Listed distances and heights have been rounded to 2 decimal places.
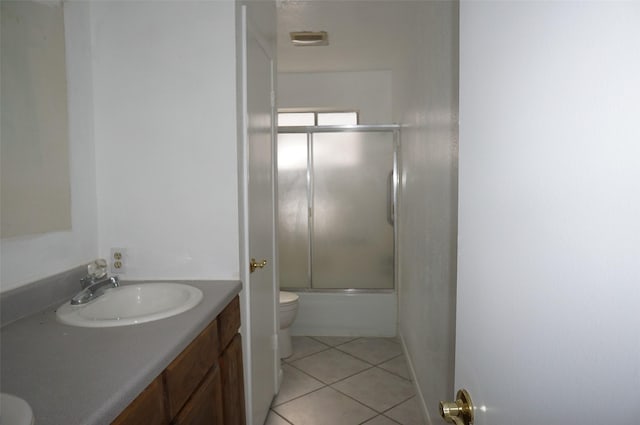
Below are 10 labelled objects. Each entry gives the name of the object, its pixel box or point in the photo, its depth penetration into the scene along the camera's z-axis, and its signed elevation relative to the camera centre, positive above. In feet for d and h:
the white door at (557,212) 1.18 -0.07
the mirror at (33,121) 3.94 +0.79
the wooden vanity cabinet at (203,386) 3.09 -1.81
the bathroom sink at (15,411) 2.04 -1.14
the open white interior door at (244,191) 5.73 +0.04
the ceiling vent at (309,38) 9.76 +3.89
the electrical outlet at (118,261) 5.72 -0.95
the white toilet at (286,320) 9.57 -3.03
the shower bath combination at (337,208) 11.74 -0.43
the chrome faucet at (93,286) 4.30 -1.07
